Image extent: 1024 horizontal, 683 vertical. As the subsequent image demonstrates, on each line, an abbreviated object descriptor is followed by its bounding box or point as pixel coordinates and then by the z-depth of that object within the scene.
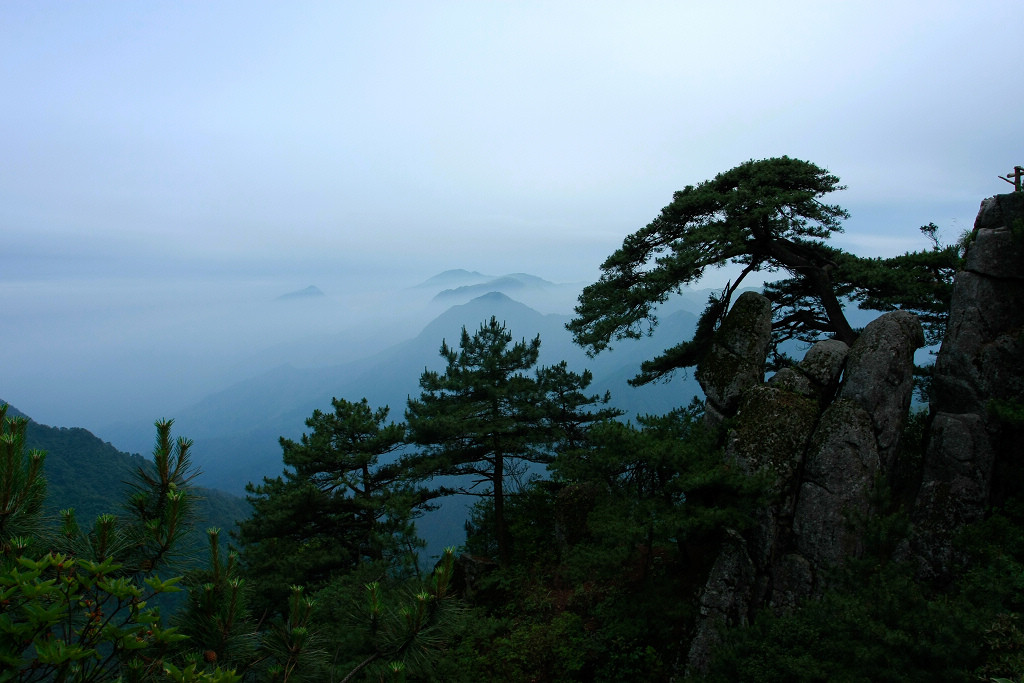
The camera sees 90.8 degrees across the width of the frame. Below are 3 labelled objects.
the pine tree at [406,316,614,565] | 15.11
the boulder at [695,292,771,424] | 11.84
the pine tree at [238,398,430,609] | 14.39
